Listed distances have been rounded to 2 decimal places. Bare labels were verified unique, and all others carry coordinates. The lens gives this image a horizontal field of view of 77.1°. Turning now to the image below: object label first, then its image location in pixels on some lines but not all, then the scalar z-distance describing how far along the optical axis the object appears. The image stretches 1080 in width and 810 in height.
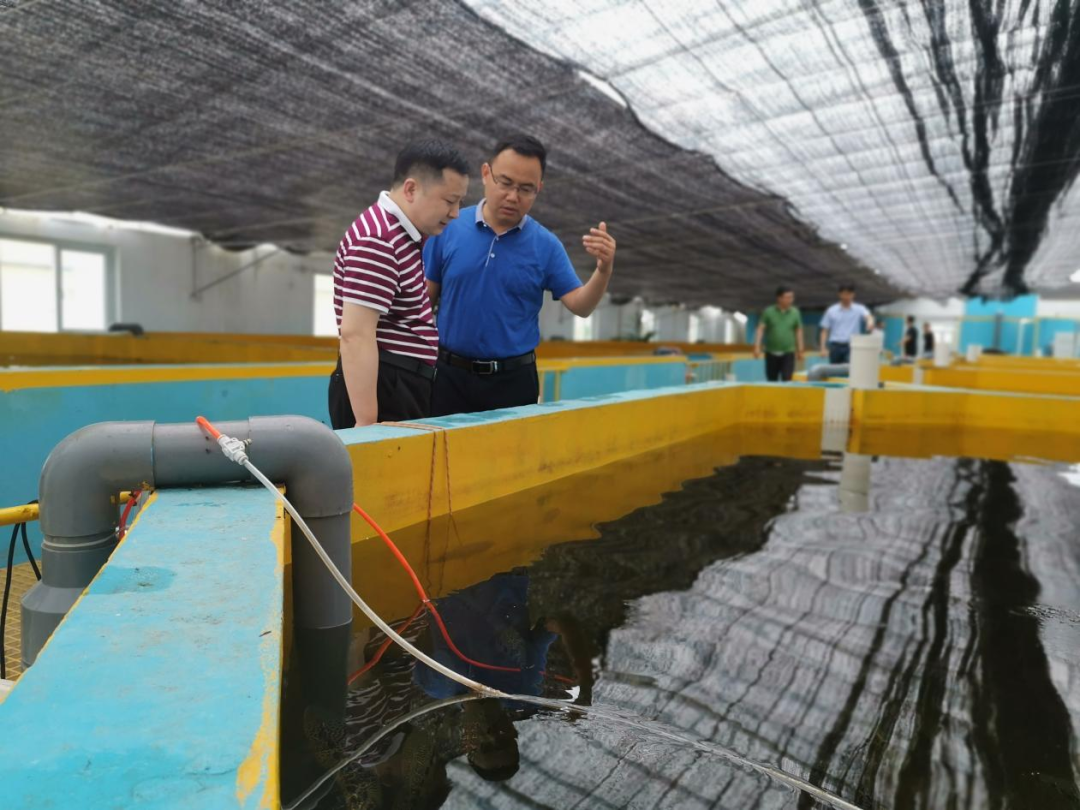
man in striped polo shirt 2.14
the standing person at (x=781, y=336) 7.86
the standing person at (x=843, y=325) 8.60
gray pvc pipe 1.30
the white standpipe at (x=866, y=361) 6.03
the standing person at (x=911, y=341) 16.83
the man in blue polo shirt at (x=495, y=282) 2.87
